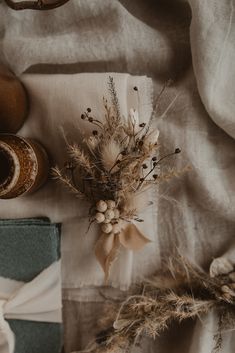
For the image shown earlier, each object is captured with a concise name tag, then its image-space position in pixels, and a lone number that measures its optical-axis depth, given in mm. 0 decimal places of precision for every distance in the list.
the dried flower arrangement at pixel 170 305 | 719
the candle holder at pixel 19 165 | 650
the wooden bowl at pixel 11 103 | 716
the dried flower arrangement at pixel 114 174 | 661
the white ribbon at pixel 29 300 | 760
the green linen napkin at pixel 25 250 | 763
